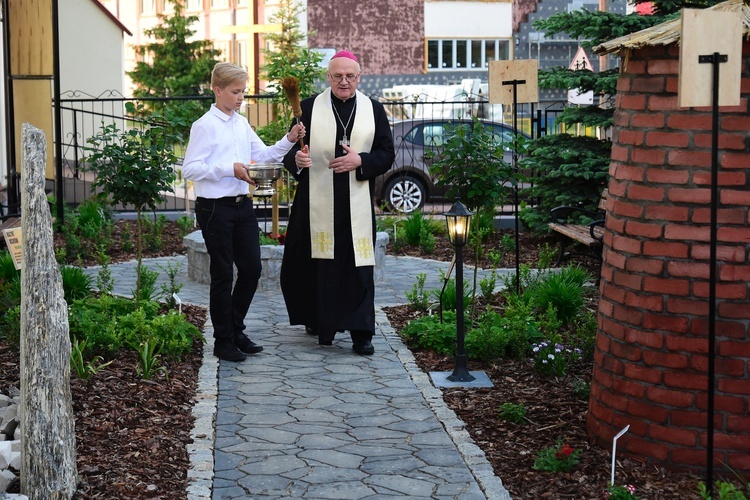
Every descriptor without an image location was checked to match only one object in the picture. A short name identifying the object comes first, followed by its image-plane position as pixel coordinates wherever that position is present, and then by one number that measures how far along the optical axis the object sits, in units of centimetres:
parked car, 1831
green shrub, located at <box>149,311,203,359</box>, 757
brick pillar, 519
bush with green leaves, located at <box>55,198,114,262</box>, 1236
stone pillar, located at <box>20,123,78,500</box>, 495
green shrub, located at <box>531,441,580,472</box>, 545
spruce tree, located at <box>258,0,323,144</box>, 1199
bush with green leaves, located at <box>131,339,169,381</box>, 704
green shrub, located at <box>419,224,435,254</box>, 1301
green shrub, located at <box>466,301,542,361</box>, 773
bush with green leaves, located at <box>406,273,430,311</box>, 935
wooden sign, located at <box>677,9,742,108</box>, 464
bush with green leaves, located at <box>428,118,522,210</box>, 858
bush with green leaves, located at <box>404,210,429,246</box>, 1319
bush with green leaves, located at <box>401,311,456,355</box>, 805
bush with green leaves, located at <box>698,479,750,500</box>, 467
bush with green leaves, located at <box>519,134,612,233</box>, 1301
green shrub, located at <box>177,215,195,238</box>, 1385
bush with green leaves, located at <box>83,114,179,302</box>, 855
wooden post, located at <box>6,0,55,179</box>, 1432
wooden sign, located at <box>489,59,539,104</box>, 989
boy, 755
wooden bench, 1101
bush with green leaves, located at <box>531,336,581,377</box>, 722
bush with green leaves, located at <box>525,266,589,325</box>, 869
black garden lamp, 732
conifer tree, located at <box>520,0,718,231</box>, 1273
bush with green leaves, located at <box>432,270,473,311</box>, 882
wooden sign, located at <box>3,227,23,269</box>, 634
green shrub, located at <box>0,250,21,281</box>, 925
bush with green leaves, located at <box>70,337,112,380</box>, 678
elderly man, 791
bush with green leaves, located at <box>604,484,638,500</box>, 488
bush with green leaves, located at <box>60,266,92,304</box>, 884
